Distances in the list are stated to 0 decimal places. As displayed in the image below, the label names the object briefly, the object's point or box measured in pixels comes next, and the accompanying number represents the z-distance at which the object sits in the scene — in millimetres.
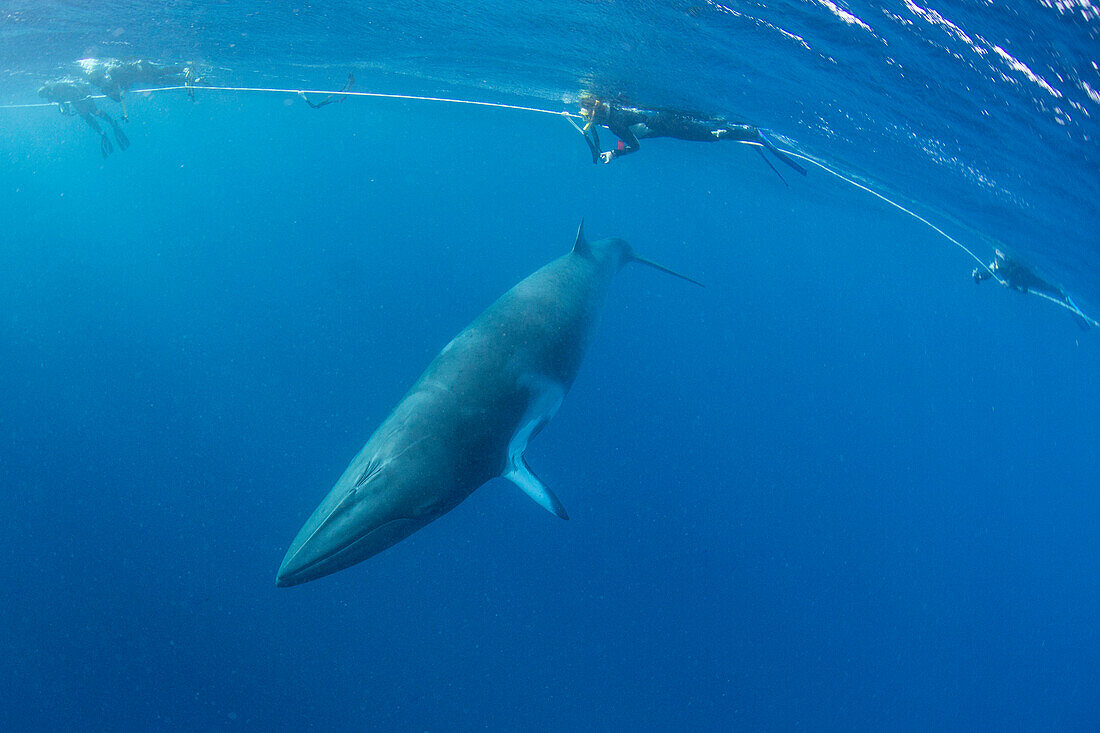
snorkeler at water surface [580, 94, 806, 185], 16031
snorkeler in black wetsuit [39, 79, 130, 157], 23891
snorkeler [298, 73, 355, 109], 22875
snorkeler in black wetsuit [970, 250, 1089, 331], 22750
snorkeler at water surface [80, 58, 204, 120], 20562
